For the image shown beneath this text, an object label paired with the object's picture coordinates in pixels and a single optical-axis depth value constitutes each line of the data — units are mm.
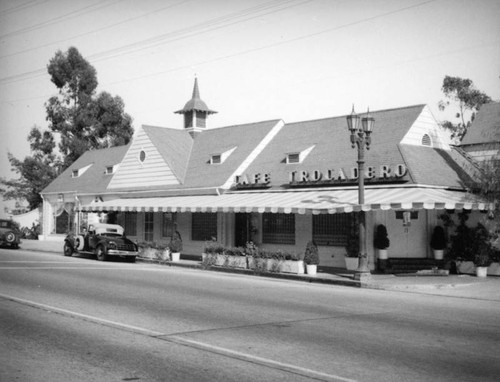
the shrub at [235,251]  23605
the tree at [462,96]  43938
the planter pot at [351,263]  22172
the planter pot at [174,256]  27134
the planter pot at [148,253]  27575
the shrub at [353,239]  22406
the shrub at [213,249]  24344
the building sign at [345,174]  22109
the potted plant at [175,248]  27094
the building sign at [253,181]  26688
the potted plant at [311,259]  21219
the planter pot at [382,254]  22078
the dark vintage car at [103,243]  25911
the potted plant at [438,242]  22547
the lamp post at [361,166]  19078
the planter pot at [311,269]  21188
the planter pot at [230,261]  23344
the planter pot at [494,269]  21797
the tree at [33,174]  54781
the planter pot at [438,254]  22641
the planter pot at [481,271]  20984
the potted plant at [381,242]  21938
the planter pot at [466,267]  22112
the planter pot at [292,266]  21516
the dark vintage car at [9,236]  32500
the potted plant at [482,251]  21000
